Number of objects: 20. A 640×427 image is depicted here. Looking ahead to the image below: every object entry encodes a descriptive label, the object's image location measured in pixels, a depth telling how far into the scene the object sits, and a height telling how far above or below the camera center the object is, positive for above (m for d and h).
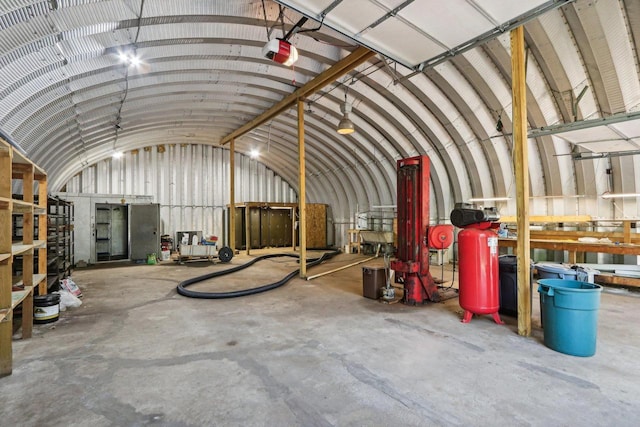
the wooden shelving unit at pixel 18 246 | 2.85 -0.24
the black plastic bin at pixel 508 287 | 4.48 -1.03
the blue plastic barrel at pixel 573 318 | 3.11 -1.04
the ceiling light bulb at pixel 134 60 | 5.93 +3.06
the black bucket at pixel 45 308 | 4.22 -1.14
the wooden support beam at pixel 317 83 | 5.84 +3.06
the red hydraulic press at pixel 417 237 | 5.11 -0.33
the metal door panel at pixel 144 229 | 10.32 -0.25
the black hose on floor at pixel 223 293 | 5.64 -1.31
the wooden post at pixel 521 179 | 3.75 +0.43
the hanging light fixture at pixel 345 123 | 7.39 +2.24
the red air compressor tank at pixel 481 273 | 4.04 -0.73
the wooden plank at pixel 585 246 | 5.66 -0.63
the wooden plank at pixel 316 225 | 14.22 -0.29
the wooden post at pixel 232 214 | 11.91 +0.24
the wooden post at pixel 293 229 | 13.85 -0.43
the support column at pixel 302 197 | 7.57 +0.53
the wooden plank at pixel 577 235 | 6.30 -0.44
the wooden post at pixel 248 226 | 12.86 -0.25
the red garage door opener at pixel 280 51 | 5.05 +2.71
